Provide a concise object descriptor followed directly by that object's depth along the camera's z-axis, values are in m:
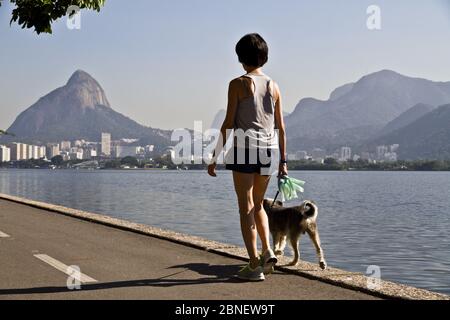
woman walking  6.76
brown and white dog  7.67
